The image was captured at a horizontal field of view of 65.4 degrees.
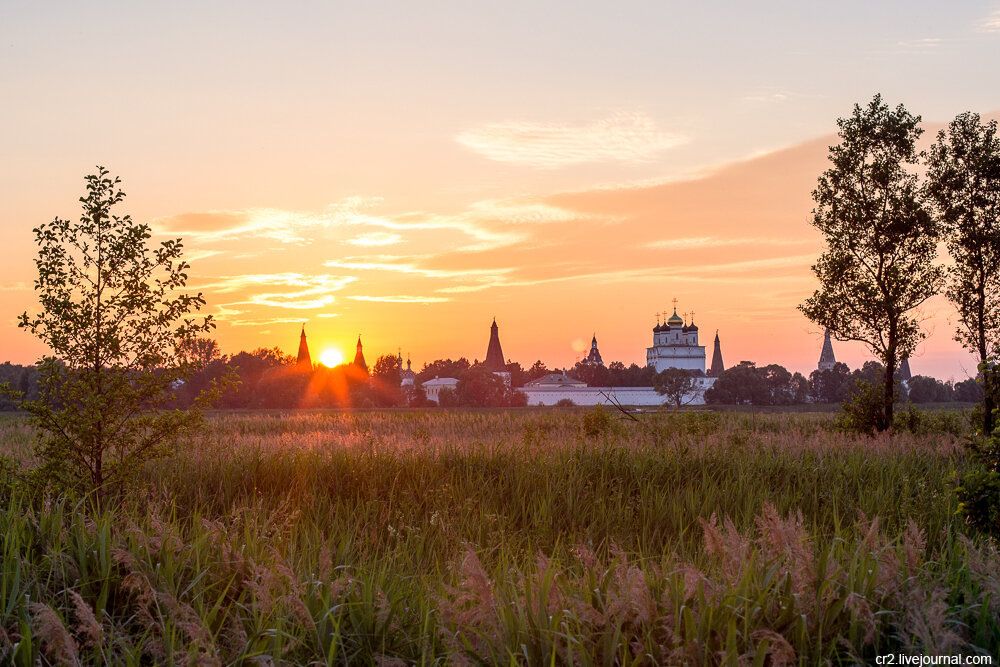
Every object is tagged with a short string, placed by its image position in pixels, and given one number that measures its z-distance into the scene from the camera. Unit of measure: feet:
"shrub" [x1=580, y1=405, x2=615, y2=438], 67.05
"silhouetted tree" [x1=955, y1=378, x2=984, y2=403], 369.28
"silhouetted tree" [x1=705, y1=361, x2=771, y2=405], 404.36
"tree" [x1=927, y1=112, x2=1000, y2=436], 79.00
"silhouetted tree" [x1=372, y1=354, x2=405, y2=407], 350.02
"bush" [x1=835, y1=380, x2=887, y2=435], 76.43
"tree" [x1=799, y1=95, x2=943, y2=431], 76.33
